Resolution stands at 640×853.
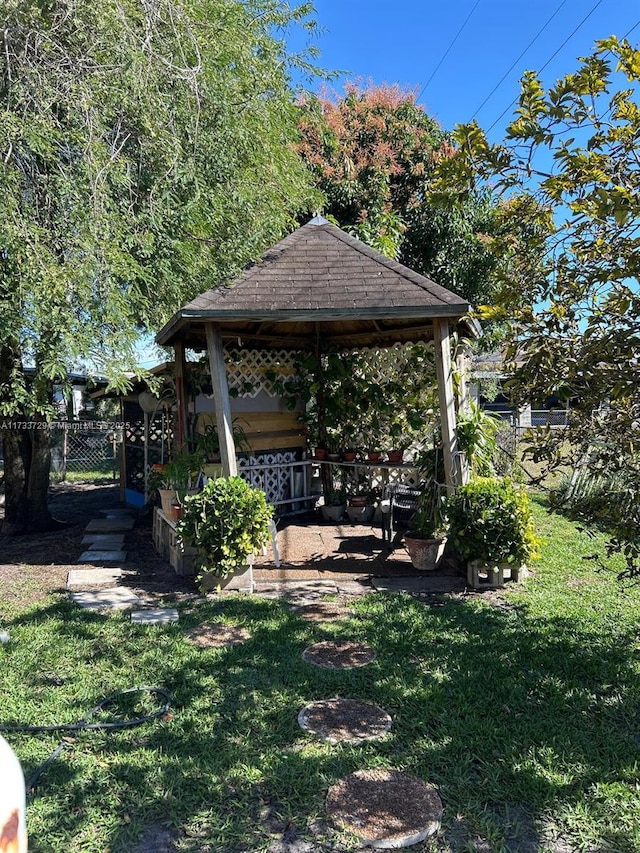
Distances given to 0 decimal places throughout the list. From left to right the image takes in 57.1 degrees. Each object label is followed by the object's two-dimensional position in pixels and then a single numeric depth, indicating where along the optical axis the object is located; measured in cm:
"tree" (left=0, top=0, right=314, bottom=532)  578
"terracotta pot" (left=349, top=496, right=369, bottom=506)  862
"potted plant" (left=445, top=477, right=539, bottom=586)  543
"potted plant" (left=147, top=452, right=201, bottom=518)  638
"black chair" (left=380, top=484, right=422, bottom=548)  697
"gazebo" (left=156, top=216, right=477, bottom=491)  570
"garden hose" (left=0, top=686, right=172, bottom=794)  291
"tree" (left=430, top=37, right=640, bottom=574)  273
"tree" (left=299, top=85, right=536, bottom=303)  1354
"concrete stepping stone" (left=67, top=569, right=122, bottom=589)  585
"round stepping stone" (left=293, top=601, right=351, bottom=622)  491
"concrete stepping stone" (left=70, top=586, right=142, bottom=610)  521
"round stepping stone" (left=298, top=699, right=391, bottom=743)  313
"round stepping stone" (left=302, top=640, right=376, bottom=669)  401
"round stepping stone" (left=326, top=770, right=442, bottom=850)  238
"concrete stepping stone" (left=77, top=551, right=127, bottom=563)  688
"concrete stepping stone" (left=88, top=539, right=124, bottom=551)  750
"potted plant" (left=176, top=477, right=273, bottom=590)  539
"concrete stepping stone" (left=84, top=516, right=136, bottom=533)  863
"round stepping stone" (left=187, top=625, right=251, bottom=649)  436
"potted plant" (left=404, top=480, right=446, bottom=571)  611
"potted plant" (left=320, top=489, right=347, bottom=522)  870
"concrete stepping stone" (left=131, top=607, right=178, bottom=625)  480
